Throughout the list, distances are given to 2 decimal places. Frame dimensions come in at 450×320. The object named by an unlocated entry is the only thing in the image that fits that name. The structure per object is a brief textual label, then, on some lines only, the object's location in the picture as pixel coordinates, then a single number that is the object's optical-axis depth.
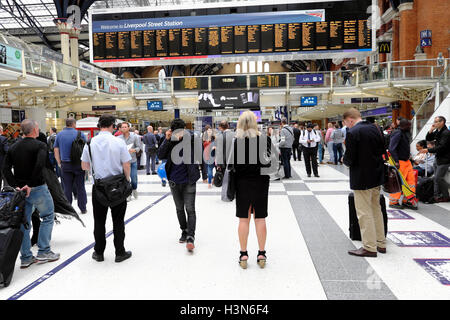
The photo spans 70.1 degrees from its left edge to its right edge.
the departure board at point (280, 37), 17.12
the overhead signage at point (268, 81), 17.38
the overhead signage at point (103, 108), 19.62
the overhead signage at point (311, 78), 17.52
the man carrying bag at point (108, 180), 3.49
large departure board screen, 16.84
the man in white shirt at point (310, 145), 9.39
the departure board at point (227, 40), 17.39
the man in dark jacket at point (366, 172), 3.56
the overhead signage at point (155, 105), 18.89
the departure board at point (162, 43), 17.67
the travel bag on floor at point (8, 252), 2.99
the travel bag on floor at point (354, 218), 4.12
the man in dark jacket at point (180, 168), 4.04
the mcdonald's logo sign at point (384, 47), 18.91
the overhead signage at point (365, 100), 18.03
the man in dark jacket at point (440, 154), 6.01
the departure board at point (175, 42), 17.62
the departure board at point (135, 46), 17.83
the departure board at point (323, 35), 16.86
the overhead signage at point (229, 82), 17.20
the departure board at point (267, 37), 17.17
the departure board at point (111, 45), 18.00
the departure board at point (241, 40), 17.30
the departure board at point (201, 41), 17.50
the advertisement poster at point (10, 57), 11.23
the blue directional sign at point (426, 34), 17.66
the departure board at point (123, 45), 17.92
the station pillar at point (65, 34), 21.84
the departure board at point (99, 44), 18.09
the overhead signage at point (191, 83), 17.69
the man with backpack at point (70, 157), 5.80
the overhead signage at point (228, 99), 16.78
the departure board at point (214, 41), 17.44
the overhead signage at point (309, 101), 17.50
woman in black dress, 3.26
